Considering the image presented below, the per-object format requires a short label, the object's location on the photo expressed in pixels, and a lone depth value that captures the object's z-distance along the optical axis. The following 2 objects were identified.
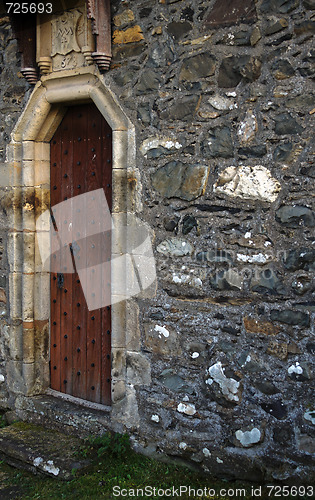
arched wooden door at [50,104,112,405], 4.23
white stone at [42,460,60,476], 3.65
